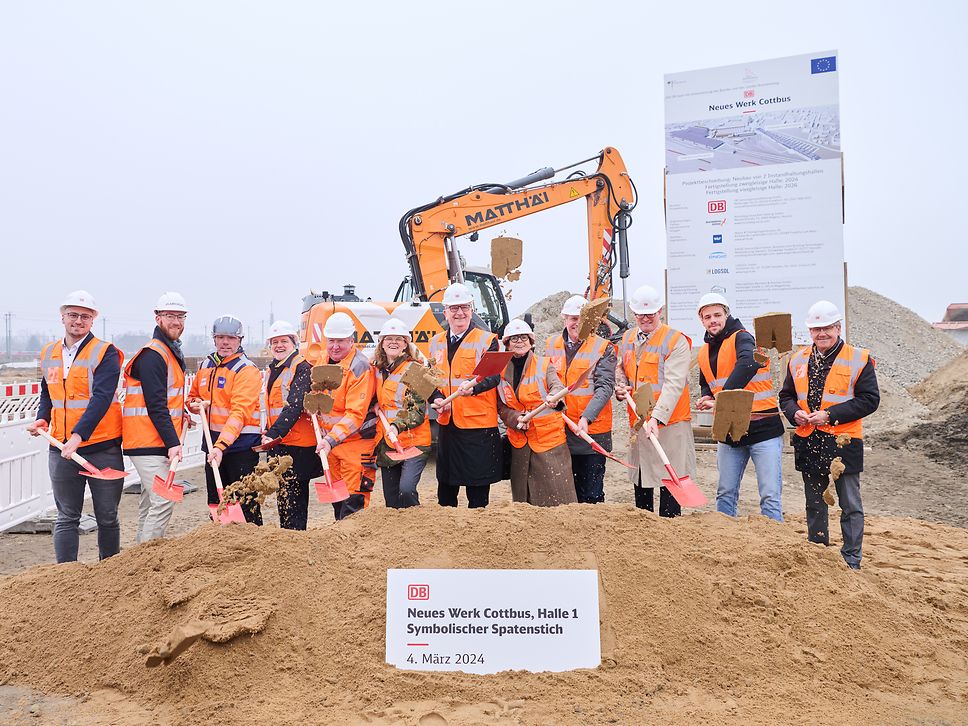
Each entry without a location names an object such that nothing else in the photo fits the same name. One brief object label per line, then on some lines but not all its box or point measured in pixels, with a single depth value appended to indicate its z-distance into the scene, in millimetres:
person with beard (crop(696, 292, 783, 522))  4480
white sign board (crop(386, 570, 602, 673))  2977
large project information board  8547
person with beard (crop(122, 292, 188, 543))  4191
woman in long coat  4676
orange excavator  8664
